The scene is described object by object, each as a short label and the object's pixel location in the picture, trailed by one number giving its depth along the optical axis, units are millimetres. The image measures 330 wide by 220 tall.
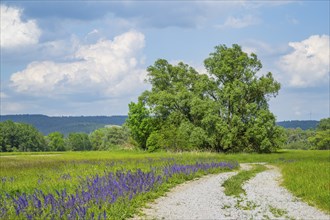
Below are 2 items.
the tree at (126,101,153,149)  72125
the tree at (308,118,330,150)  117438
